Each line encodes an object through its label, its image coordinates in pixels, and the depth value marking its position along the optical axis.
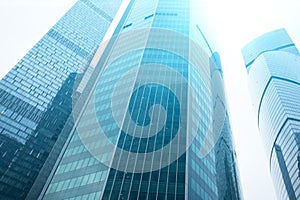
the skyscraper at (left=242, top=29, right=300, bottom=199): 119.38
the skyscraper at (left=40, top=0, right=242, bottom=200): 46.59
